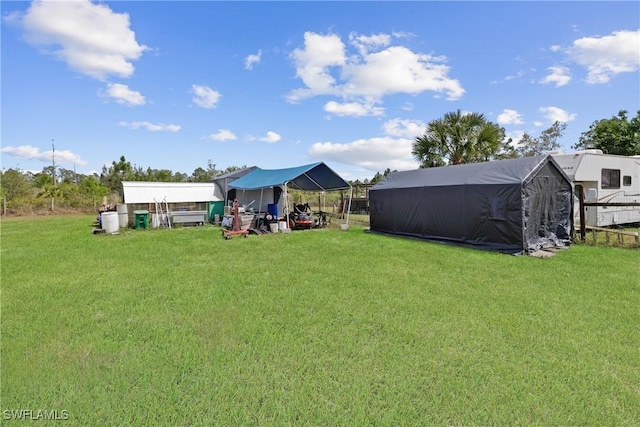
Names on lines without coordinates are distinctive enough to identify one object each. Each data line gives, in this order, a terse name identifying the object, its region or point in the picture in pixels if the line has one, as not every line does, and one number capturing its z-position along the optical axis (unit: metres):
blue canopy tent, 12.20
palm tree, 13.18
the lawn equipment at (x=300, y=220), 12.22
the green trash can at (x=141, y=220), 13.25
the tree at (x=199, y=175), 34.03
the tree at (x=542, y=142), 24.48
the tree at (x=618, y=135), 19.77
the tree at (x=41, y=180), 25.48
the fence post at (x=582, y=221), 8.59
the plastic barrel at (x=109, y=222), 11.59
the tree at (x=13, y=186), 21.16
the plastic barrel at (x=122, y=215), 13.09
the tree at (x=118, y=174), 27.44
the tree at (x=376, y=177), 27.85
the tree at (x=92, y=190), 23.41
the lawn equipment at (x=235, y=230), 10.27
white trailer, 10.16
